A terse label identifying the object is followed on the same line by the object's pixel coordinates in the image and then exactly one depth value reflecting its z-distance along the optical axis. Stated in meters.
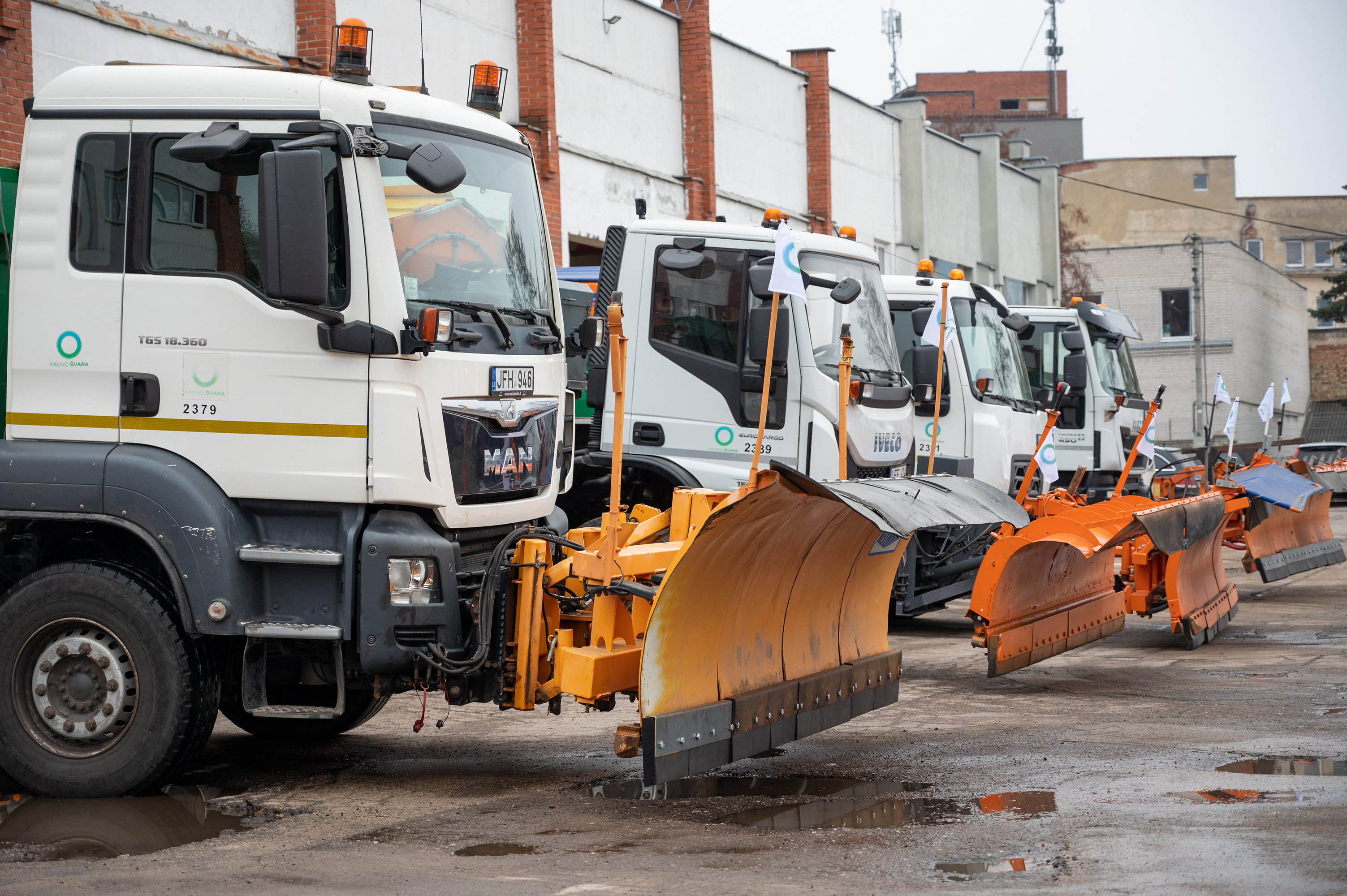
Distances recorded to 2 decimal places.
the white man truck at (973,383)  13.42
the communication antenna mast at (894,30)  56.41
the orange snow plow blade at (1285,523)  12.60
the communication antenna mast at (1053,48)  67.44
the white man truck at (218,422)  6.08
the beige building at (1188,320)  48.69
